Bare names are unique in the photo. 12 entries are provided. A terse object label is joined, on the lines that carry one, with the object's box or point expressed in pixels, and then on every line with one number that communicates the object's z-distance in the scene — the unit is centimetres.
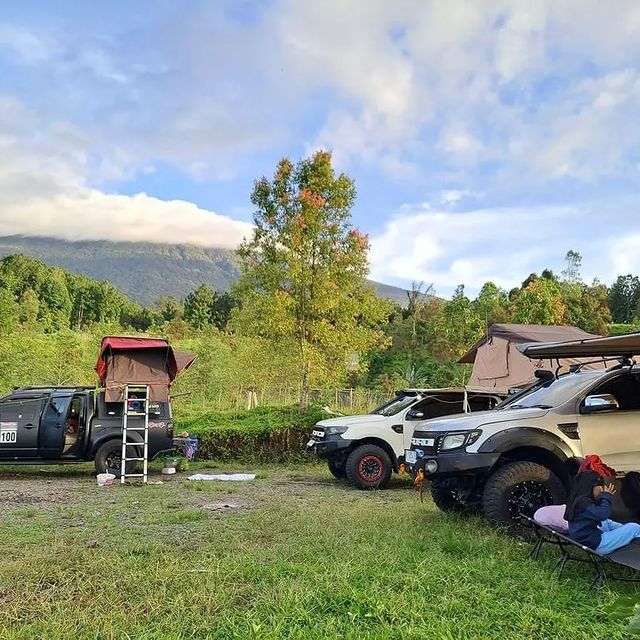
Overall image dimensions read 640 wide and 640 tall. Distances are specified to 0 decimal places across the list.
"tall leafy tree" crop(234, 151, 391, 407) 1475
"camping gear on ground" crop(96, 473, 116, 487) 977
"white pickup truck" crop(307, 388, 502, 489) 1001
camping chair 420
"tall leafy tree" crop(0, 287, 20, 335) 1873
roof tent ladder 1002
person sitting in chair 432
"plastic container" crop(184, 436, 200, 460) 1207
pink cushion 477
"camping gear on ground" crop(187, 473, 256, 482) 1068
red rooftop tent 1041
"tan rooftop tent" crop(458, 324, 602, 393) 1516
